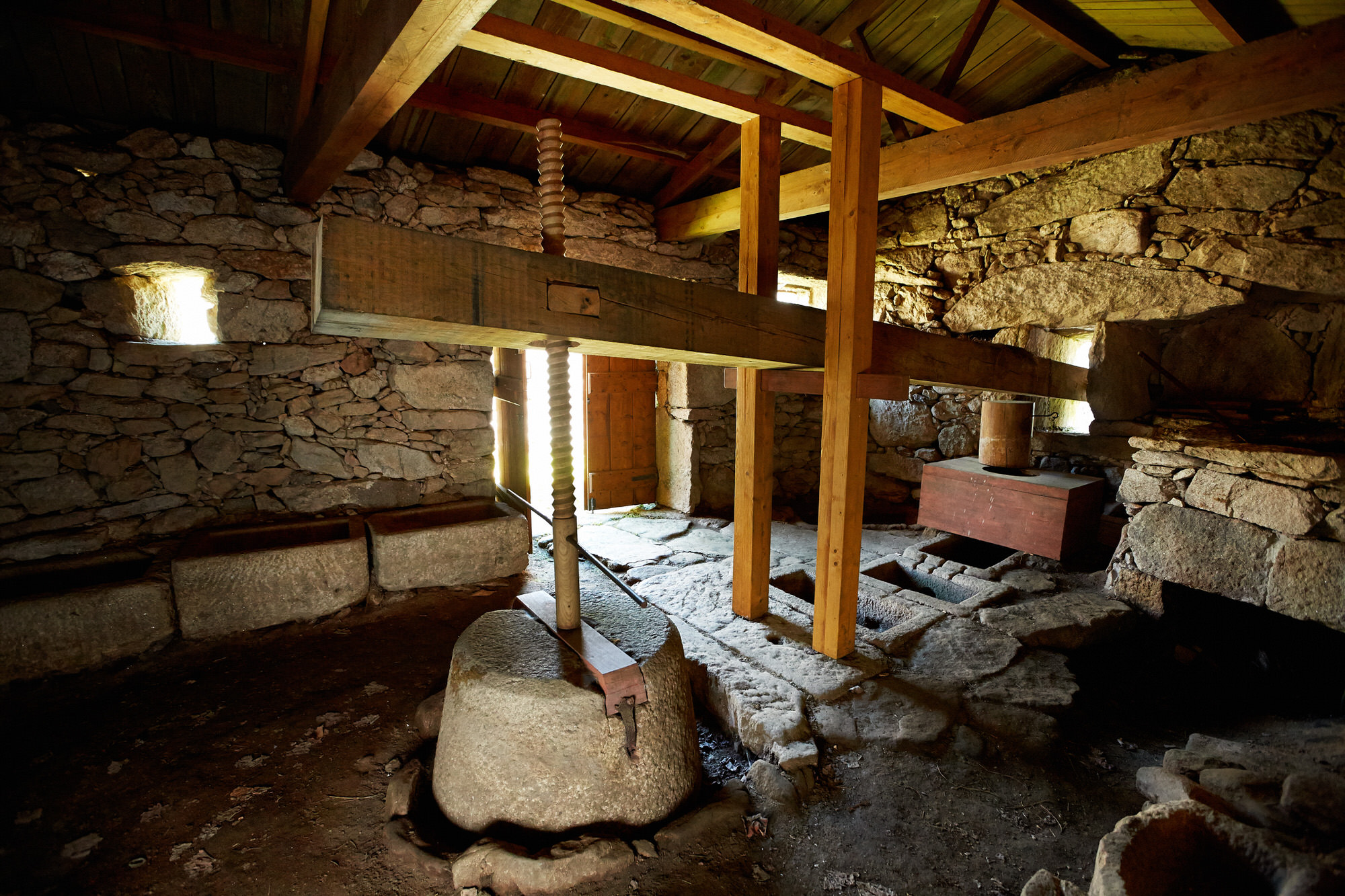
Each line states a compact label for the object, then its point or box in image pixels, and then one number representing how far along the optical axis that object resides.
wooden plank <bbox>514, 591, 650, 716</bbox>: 1.91
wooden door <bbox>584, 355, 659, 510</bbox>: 5.98
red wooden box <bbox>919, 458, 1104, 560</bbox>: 3.74
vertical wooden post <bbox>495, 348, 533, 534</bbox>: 4.91
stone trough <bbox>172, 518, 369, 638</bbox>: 3.23
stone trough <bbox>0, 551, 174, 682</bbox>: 2.85
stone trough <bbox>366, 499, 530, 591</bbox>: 3.77
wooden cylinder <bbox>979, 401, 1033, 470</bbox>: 4.07
